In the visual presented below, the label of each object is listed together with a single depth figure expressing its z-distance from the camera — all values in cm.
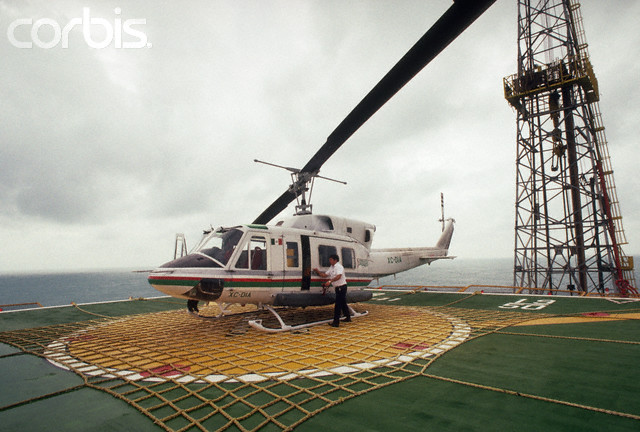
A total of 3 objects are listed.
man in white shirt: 774
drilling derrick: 2100
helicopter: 642
